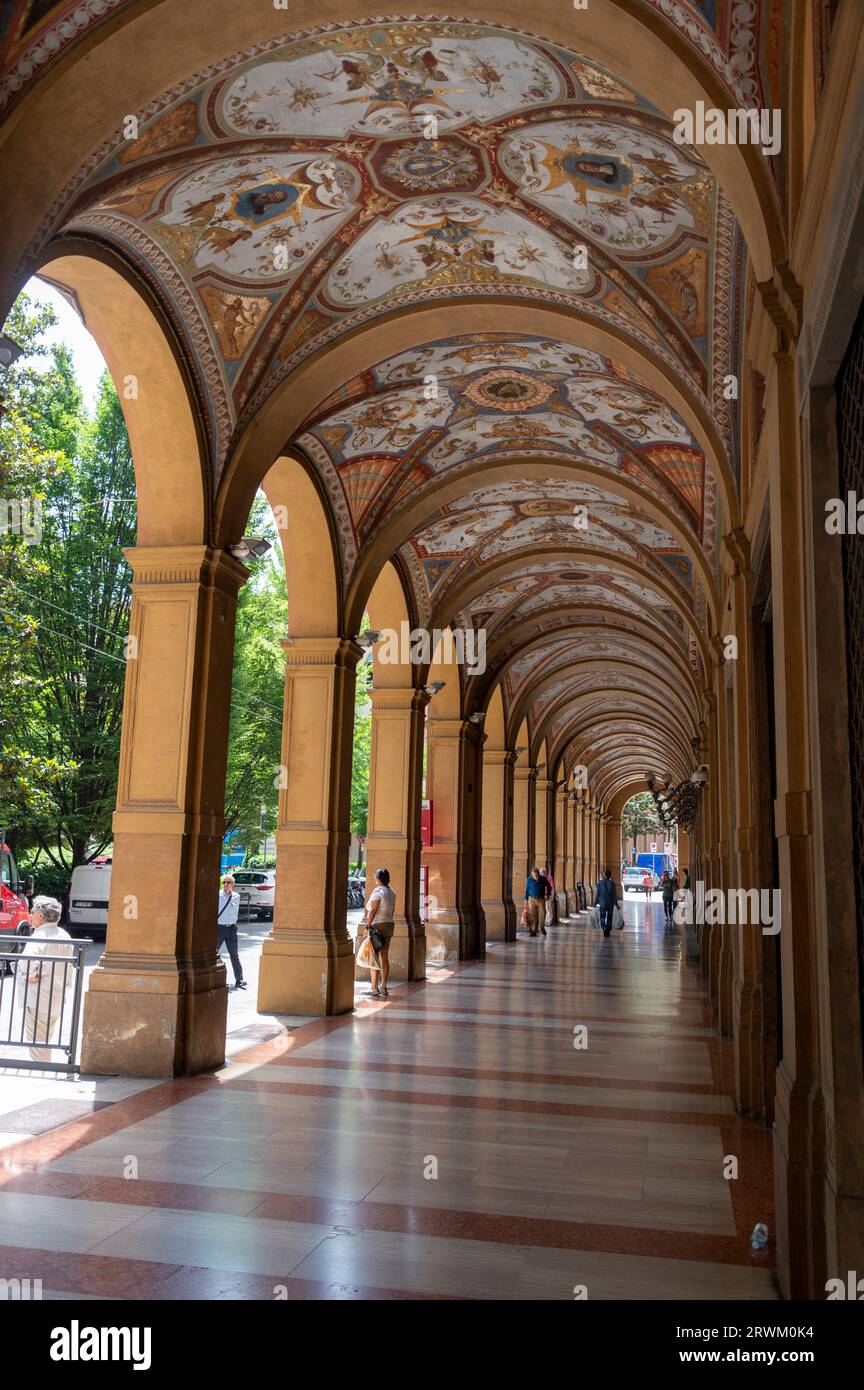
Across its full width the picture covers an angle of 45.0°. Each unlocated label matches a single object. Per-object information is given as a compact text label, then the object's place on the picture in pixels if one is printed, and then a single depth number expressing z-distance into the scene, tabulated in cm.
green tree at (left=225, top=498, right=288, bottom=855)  2544
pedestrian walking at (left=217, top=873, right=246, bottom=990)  1288
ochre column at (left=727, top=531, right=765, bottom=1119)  692
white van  2014
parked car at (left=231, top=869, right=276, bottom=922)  2853
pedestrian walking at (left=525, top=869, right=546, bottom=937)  2425
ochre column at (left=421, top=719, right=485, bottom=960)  1728
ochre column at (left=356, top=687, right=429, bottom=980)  1441
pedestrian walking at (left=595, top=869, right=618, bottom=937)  2567
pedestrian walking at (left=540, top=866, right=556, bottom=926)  2538
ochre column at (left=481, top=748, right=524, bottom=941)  2216
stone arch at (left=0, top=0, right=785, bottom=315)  493
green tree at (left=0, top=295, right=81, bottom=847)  1177
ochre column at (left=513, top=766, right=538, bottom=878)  2700
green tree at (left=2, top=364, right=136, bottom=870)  2109
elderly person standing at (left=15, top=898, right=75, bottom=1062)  778
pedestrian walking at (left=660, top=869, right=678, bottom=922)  3416
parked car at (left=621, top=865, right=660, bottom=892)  7150
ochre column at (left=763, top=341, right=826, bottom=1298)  388
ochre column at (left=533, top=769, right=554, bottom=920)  3030
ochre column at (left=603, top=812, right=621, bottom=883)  5869
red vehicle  1574
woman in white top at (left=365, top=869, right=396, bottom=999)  1229
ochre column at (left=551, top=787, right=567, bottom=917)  3388
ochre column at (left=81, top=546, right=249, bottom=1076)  791
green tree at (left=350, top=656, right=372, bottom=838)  3150
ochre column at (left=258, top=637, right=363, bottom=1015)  1104
